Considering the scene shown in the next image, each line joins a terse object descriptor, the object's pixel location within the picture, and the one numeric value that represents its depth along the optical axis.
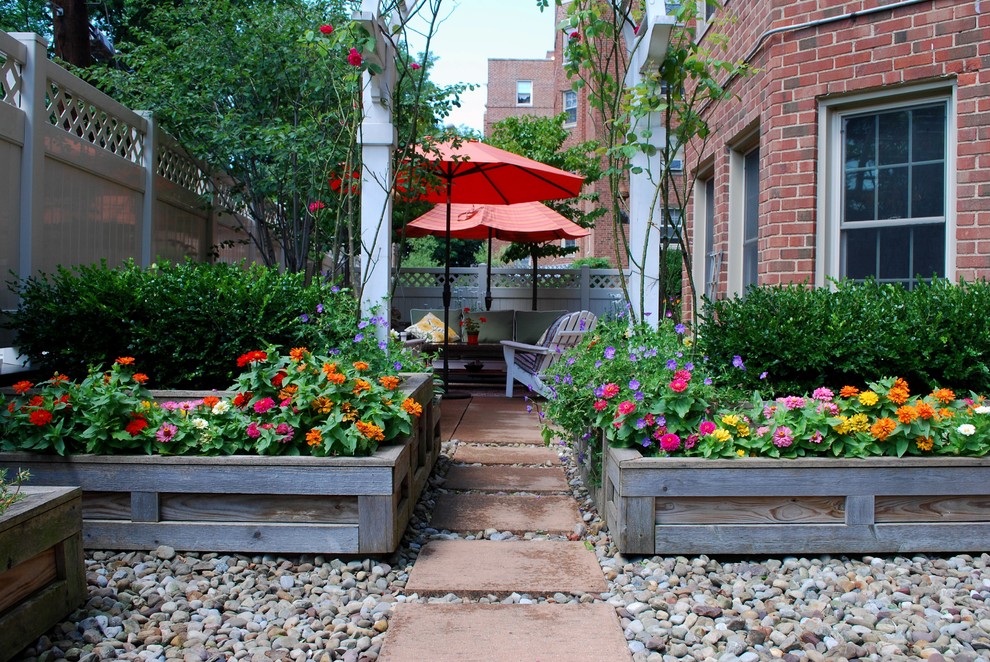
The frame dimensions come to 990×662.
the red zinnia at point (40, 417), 2.91
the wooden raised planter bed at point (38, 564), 2.13
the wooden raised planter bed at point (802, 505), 2.96
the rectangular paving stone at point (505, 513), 3.44
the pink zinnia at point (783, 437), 2.99
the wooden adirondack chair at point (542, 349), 6.59
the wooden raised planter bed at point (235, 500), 2.90
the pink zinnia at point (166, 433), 2.97
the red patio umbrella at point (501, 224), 10.16
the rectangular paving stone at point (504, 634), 2.22
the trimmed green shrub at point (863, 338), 3.54
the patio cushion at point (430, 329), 8.79
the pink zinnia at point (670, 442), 3.04
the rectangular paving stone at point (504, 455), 4.71
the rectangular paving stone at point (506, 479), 4.09
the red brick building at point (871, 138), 4.41
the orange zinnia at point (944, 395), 3.20
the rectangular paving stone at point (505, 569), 2.74
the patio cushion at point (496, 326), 10.50
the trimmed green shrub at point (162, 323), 3.89
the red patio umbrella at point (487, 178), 6.68
